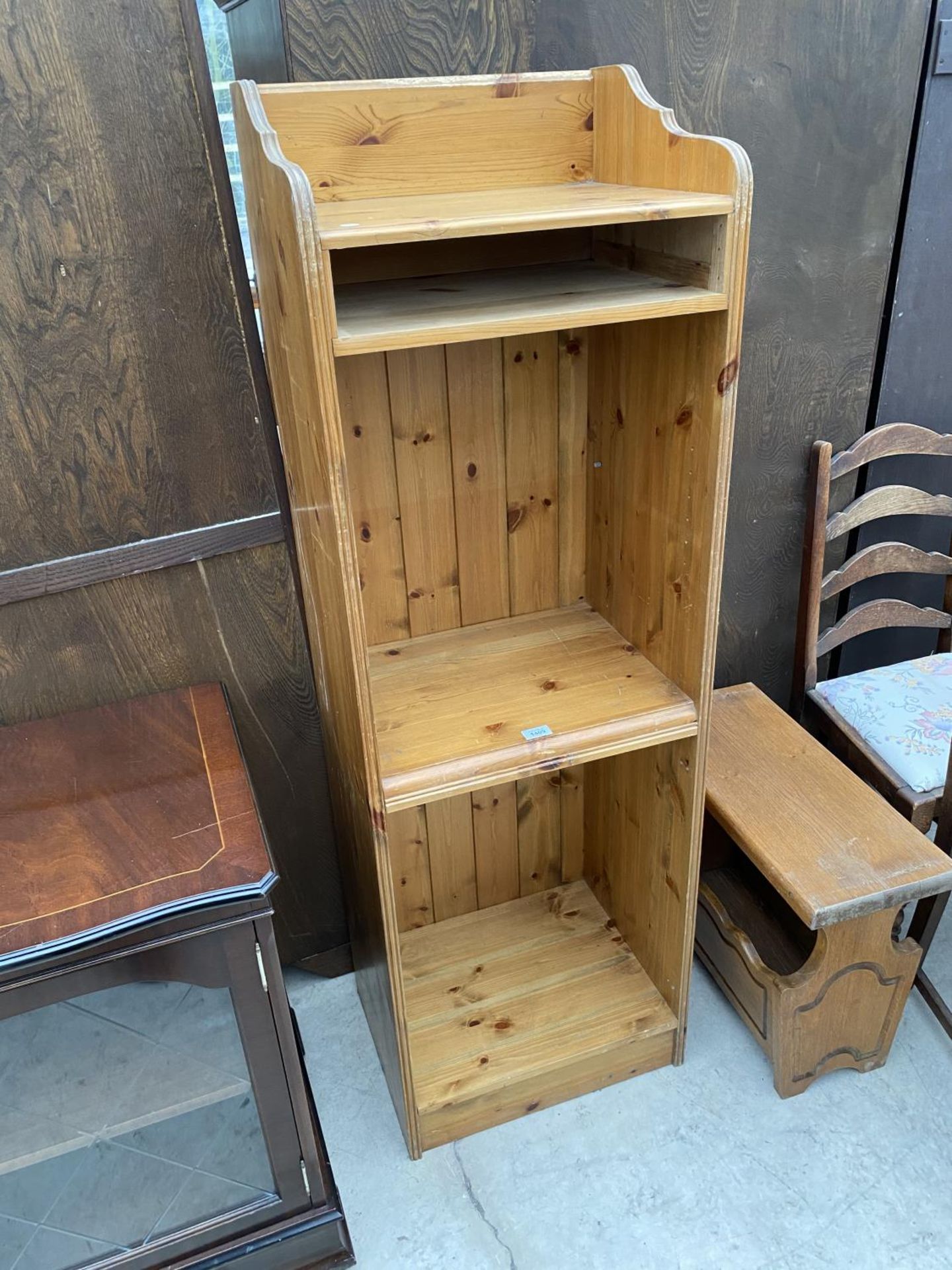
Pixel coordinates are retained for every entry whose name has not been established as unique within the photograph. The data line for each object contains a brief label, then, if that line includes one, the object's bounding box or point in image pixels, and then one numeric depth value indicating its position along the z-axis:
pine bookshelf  1.14
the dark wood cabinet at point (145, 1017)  1.11
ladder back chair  1.80
